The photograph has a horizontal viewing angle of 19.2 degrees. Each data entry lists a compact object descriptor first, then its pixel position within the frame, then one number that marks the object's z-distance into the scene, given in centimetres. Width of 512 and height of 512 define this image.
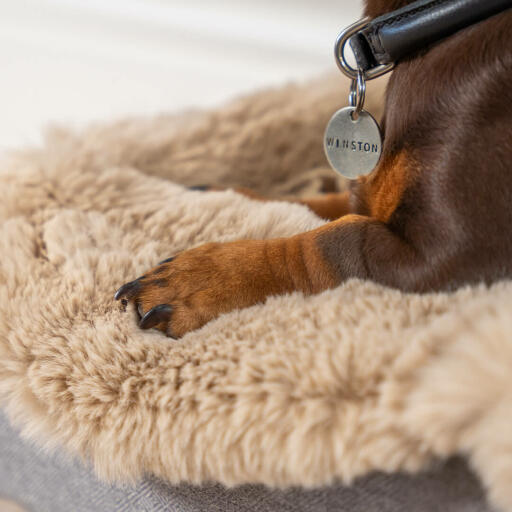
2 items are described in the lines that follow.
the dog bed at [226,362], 57
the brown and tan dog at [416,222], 61
